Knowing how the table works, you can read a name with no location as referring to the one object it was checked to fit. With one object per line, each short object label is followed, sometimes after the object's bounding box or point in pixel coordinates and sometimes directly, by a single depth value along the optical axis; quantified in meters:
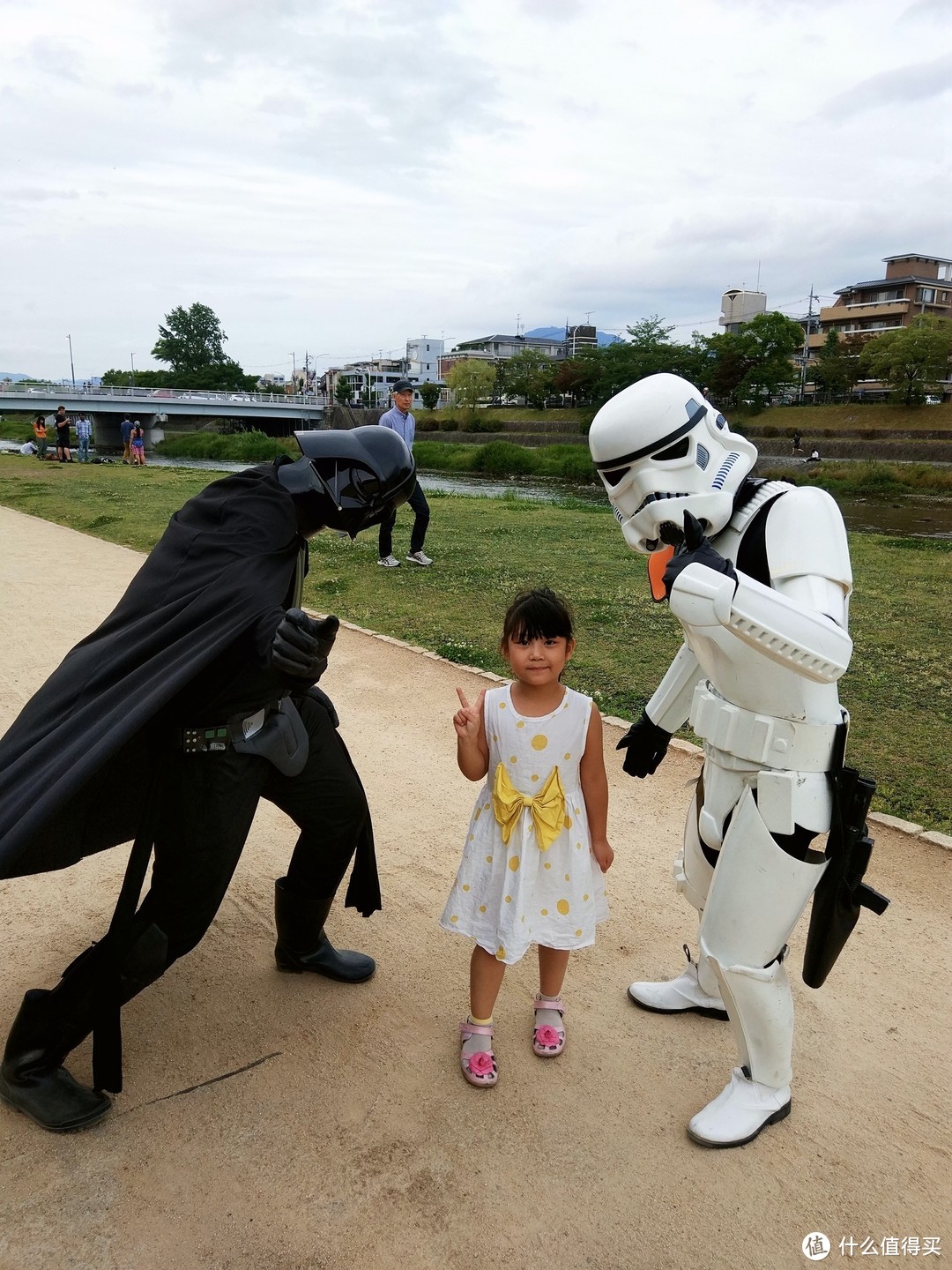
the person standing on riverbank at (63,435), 25.78
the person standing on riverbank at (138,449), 26.89
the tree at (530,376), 58.16
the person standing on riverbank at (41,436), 30.46
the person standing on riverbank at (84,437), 28.02
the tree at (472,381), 61.00
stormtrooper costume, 2.26
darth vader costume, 2.17
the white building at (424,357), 128.00
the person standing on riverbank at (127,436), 28.17
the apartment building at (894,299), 60.78
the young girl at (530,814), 2.45
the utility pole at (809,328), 65.16
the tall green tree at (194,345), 95.16
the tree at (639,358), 48.47
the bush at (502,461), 32.50
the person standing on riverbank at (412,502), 9.10
